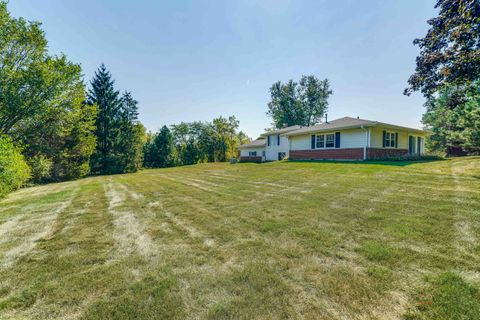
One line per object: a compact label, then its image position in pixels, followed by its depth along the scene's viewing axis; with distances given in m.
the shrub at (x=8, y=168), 7.85
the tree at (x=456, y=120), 12.18
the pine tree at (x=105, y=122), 25.00
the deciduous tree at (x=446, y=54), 9.37
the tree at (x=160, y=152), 36.12
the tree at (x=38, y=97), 15.02
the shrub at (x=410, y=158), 15.04
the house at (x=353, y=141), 16.09
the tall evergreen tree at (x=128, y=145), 26.08
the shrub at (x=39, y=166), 15.66
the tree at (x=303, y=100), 44.12
